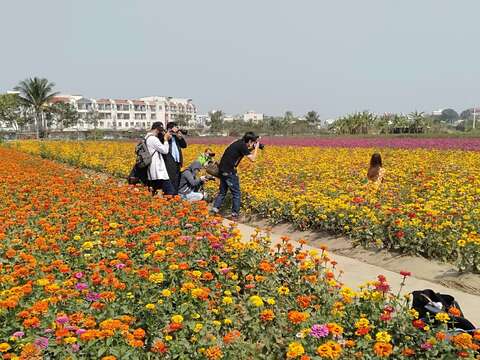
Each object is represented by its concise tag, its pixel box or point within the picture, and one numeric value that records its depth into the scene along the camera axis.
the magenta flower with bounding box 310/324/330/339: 2.37
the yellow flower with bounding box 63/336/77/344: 2.19
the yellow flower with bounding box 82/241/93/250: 3.70
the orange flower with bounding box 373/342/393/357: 2.18
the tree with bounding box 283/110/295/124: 71.61
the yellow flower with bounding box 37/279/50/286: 2.76
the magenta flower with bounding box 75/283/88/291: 2.92
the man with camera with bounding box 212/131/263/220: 7.57
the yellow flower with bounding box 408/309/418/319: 2.67
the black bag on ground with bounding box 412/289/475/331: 2.88
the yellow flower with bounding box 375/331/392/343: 2.41
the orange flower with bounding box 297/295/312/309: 2.62
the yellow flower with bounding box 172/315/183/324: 2.40
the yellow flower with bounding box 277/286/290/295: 2.94
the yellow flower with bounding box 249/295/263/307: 2.63
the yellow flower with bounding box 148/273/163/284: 2.84
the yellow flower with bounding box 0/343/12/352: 2.20
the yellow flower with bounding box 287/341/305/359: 2.10
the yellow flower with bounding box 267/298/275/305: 2.76
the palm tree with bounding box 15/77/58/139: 48.16
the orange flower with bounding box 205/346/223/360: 2.14
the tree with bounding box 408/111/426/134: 44.96
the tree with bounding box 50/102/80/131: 69.75
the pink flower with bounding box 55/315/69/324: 2.37
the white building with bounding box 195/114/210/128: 181.44
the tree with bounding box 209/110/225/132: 71.10
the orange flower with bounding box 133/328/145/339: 2.19
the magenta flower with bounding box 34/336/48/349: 2.23
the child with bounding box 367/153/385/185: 7.53
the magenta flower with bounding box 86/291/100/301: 2.84
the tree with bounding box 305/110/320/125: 79.00
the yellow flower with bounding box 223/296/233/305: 2.73
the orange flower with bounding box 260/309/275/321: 2.43
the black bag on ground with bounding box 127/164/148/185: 7.44
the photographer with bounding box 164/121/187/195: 7.52
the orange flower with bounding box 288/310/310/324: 2.38
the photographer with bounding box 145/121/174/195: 7.03
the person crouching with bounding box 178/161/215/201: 8.23
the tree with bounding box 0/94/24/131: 64.00
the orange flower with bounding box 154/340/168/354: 2.20
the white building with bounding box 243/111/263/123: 168.75
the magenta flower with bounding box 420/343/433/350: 2.37
